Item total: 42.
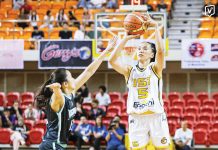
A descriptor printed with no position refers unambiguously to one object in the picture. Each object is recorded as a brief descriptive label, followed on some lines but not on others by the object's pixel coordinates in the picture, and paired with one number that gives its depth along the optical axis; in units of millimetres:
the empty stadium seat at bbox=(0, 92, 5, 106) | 21905
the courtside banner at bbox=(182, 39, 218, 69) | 20828
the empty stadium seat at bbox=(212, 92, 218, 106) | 21797
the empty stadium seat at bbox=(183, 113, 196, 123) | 19766
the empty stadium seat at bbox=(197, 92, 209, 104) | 21906
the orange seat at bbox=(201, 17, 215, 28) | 22359
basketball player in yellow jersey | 9078
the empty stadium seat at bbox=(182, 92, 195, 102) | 21828
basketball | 9133
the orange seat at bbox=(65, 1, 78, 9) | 24631
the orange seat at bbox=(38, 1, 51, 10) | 24781
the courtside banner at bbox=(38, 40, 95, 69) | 21250
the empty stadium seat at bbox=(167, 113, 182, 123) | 19594
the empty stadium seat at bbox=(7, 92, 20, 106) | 22142
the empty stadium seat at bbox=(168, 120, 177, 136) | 18750
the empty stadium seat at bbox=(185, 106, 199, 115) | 20189
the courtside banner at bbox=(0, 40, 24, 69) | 21469
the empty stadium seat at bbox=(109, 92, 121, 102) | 22000
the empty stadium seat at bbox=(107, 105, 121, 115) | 20219
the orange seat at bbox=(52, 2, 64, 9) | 24734
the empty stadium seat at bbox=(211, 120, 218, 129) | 19109
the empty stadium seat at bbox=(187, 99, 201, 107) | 20773
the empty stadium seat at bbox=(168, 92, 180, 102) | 21859
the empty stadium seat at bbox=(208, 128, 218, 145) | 18641
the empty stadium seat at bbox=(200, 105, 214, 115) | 20138
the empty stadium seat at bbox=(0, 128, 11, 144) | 18906
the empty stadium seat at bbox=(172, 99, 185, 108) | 20703
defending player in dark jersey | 7605
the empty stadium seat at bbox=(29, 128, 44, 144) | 18750
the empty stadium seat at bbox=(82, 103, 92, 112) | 20116
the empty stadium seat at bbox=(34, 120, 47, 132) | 19312
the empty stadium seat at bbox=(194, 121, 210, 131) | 19234
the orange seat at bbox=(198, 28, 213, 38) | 22016
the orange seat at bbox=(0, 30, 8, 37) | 22828
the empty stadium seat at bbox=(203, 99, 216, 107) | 20719
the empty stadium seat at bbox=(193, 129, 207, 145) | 18672
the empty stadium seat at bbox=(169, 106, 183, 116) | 20109
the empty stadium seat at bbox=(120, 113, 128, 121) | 19605
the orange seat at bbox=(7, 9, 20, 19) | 24062
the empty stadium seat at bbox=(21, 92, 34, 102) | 22125
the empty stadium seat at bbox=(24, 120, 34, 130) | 19391
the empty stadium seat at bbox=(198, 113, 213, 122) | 19750
